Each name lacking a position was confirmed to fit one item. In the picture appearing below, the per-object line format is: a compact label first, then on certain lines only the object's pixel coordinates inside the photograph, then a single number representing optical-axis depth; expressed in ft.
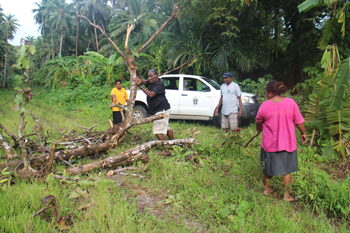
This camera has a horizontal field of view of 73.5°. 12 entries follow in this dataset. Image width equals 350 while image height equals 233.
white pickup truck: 26.40
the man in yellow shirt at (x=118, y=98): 22.10
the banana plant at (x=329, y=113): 14.72
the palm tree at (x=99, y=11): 134.21
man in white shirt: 19.54
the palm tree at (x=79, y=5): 144.64
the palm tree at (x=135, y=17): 79.71
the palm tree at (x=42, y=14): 157.99
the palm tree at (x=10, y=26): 146.20
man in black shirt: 16.63
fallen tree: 11.41
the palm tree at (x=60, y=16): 135.85
